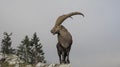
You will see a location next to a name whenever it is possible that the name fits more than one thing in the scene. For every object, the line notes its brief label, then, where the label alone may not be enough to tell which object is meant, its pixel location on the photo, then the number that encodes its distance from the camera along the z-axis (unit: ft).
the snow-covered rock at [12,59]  135.33
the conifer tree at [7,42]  193.86
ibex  110.73
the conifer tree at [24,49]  205.87
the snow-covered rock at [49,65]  106.41
